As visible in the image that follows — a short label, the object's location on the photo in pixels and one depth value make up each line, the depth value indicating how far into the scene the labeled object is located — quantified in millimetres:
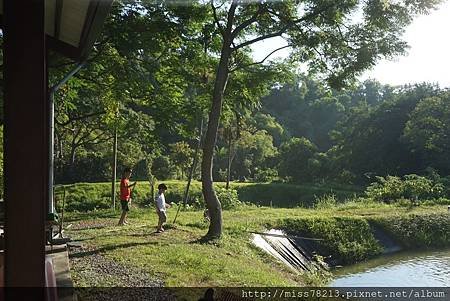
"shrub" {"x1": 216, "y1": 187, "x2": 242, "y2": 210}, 18766
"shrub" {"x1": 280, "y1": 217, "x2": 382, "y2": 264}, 13844
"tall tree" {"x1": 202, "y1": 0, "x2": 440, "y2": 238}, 9898
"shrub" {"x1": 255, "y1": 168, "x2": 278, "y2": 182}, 32781
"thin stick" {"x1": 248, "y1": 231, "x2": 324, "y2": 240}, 12484
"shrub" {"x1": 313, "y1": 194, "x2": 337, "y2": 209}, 20406
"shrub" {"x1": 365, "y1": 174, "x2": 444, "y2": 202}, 22344
